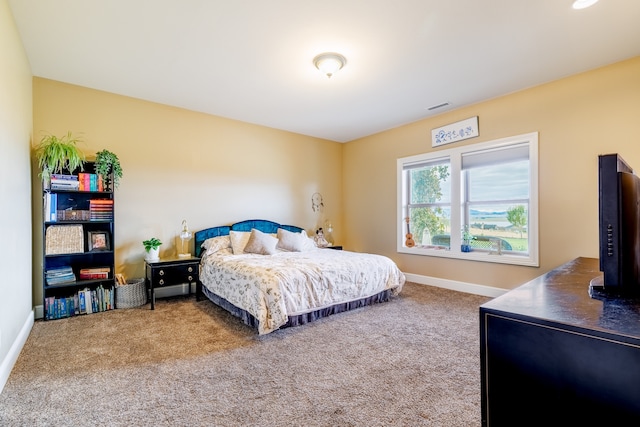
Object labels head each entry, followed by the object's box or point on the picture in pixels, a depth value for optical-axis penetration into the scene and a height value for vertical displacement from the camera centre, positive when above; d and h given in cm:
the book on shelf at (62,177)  330 +44
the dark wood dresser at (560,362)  79 -43
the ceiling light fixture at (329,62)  298 +152
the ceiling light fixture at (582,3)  225 +155
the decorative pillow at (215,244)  422 -40
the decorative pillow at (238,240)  435 -37
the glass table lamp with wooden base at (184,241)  422 -37
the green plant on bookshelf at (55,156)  312 +63
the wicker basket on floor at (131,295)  364 -95
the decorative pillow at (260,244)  432 -42
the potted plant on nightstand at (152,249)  381 -42
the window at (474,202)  390 +16
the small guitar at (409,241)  515 -47
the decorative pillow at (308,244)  487 -48
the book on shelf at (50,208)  324 +10
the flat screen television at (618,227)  109 -6
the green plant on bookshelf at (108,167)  350 +58
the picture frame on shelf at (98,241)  356 -29
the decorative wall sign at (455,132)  429 +119
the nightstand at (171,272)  363 -70
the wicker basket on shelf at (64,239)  327 -25
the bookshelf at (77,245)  328 -32
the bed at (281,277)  292 -69
